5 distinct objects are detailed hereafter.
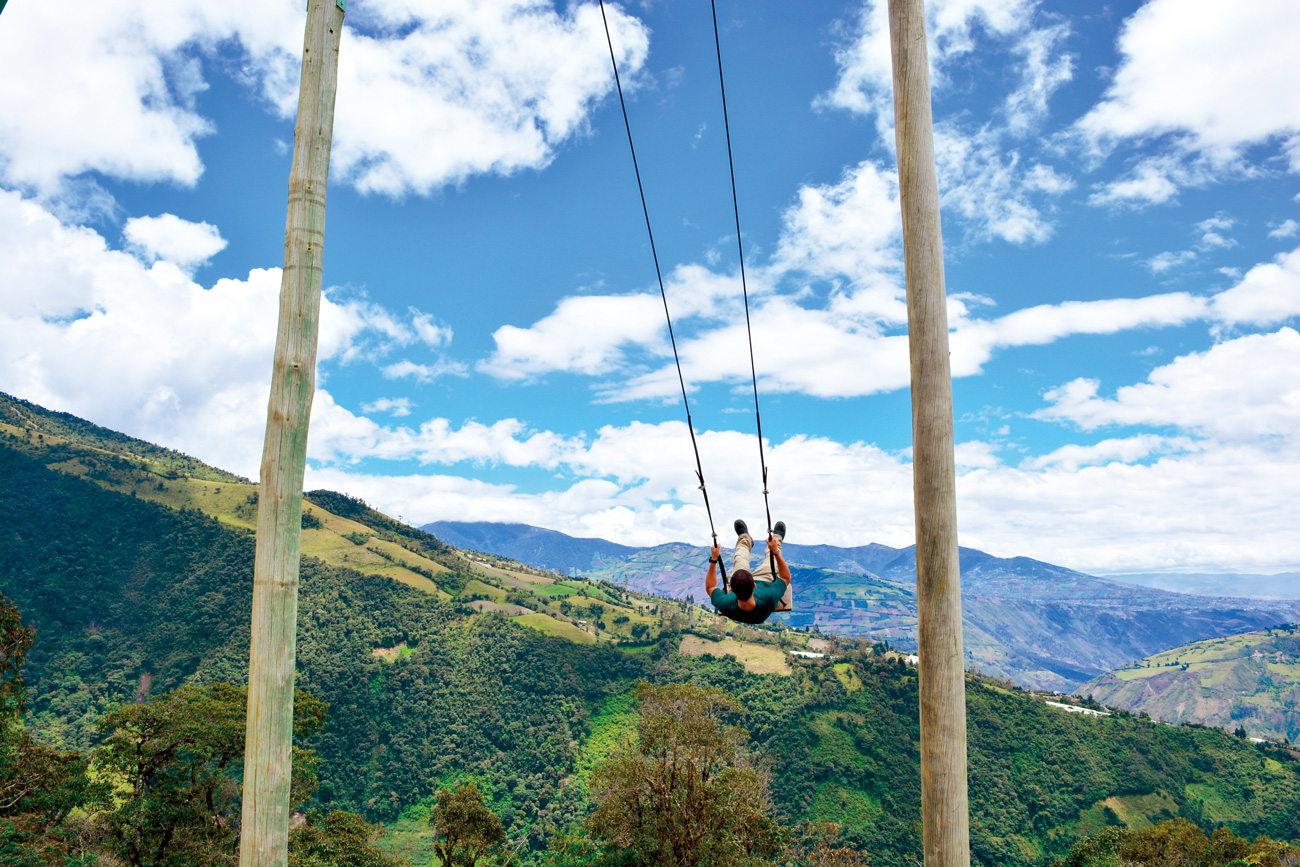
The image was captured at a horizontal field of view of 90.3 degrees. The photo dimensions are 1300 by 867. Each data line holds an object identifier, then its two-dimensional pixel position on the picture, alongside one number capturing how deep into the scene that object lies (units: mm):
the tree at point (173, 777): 24562
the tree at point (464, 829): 30484
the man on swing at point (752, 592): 6945
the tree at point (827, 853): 34938
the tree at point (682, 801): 27578
